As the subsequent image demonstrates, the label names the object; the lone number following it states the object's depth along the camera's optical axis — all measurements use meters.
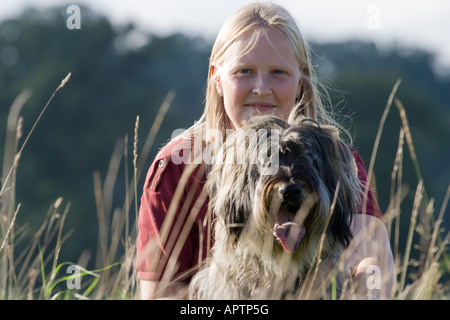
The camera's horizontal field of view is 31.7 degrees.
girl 4.54
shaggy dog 3.88
